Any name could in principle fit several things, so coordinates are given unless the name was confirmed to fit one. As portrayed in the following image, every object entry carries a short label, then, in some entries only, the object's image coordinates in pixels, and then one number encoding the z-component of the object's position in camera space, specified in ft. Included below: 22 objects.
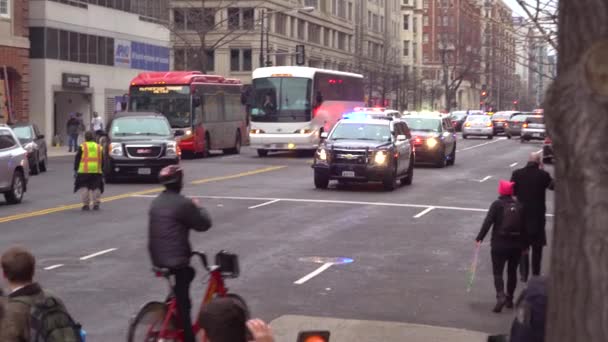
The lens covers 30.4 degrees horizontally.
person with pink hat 40.32
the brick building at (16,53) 158.92
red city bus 135.64
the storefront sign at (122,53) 196.03
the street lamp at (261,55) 207.70
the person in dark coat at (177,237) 29.63
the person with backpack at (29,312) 18.98
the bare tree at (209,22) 257.14
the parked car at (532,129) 197.49
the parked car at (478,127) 223.92
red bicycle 29.17
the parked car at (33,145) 108.68
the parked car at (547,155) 81.15
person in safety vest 71.97
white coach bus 141.49
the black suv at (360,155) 89.51
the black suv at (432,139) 122.21
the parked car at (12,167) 75.95
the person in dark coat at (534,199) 42.93
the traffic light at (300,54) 210.59
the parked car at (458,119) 284.61
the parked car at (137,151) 96.99
